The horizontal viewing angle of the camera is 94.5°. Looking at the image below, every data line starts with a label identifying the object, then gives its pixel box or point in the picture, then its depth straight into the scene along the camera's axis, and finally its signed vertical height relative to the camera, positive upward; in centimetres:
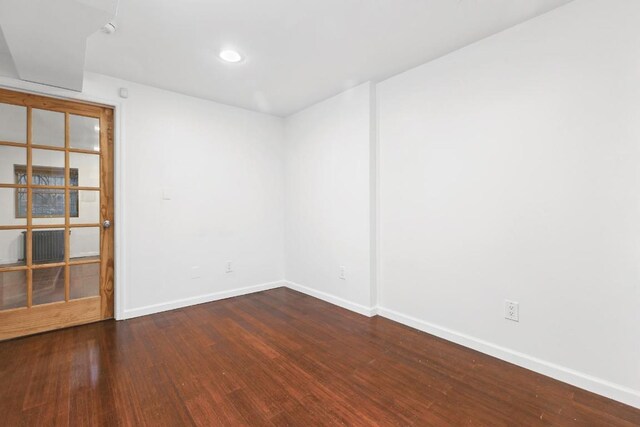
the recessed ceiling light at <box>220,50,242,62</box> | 246 +136
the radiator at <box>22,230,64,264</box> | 267 -26
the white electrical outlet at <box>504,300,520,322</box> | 213 -70
